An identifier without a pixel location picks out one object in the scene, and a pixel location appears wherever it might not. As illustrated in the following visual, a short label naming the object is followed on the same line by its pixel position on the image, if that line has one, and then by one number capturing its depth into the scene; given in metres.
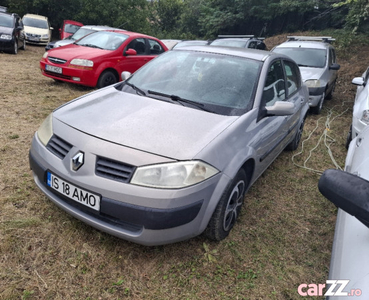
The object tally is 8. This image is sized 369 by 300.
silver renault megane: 1.97
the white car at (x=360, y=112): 4.14
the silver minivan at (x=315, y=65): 6.61
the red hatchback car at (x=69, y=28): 14.09
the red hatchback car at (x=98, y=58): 6.36
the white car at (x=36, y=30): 14.25
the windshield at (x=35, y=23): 14.72
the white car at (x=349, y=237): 1.17
